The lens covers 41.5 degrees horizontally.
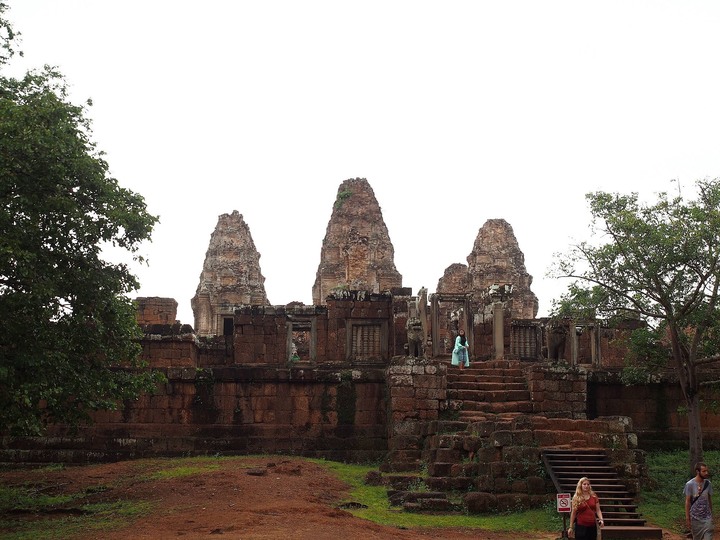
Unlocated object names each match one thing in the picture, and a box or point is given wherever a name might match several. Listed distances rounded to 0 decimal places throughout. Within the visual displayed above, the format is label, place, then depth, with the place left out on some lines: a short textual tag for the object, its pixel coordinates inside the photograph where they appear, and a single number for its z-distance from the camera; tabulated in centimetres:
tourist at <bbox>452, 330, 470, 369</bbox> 2179
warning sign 1260
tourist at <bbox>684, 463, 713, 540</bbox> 1196
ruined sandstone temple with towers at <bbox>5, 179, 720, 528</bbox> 1659
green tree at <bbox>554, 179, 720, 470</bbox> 1758
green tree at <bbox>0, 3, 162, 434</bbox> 1445
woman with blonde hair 1128
